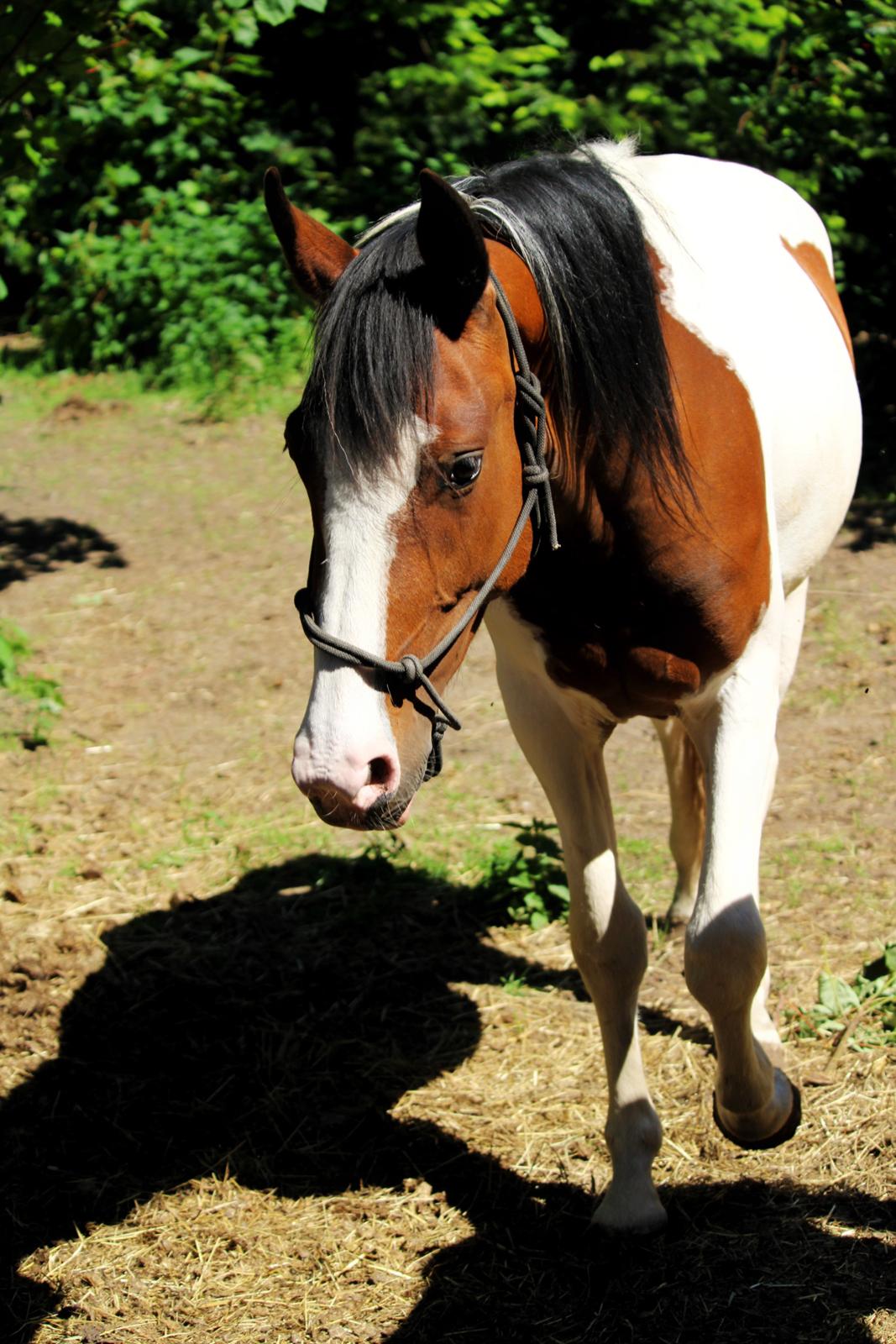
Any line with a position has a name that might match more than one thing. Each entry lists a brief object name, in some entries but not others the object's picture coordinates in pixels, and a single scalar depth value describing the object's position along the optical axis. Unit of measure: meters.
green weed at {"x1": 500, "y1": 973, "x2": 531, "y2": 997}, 3.56
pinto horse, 1.83
